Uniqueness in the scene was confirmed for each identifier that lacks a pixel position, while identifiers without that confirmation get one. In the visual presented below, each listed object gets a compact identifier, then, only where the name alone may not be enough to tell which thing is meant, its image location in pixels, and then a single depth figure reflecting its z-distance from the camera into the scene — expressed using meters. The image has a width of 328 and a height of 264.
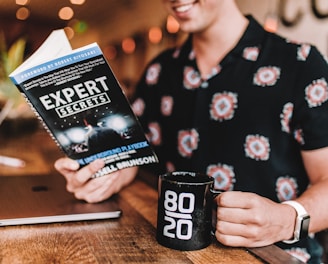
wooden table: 0.77
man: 1.18
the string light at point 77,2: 6.33
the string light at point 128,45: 8.12
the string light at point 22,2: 5.55
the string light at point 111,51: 9.73
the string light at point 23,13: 7.29
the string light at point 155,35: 6.28
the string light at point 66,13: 6.87
